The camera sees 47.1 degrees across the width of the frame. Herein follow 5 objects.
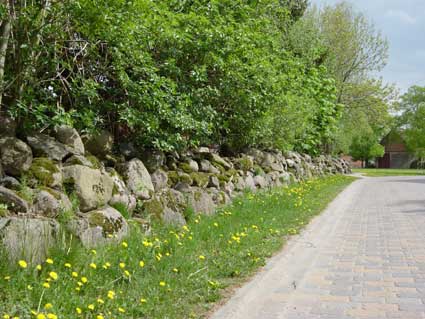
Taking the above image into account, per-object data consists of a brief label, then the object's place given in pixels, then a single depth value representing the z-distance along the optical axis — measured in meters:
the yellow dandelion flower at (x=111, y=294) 4.23
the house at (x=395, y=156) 88.83
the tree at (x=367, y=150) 79.28
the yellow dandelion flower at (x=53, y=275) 4.15
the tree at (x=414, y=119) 74.50
